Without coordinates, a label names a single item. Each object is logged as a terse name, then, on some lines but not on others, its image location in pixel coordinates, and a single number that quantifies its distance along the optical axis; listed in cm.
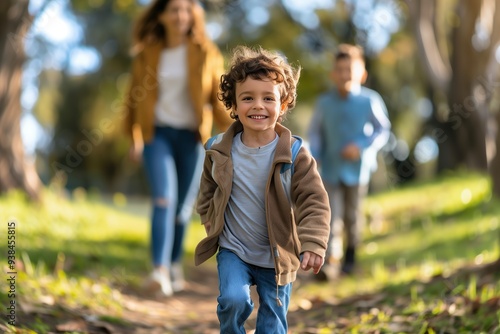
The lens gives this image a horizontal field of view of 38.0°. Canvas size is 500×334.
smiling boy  325
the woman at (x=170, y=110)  567
